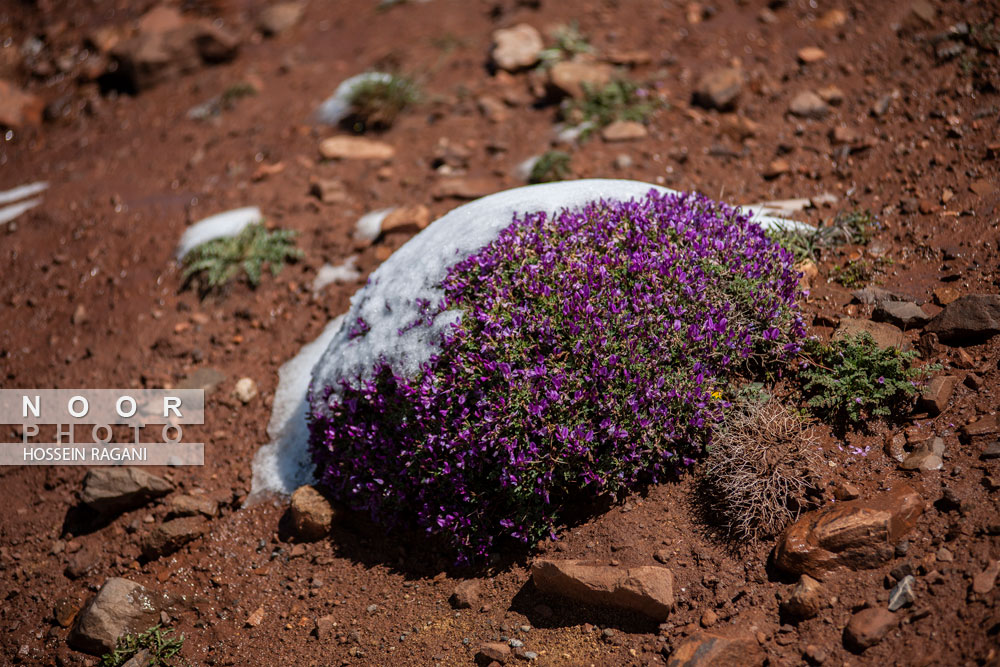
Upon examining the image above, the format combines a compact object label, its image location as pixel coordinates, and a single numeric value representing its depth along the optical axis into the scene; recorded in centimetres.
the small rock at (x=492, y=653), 397
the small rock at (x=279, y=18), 1071
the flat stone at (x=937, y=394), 418
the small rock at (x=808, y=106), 705
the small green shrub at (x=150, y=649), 464
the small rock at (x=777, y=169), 659
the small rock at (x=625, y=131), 731
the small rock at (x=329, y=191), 755
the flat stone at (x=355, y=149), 802
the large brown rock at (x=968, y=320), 439
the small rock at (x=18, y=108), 1023
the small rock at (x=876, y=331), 453
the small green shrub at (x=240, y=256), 698
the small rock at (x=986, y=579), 338
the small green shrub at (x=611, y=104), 756
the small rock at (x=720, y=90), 739
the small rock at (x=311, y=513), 501
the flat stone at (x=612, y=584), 388
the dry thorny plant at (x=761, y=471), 405
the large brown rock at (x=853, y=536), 371
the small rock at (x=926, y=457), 398
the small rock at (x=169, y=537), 524
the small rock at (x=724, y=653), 355
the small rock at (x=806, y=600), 365
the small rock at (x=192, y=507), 542
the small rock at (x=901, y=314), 468
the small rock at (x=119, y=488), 542
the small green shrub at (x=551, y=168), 692
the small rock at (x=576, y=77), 789
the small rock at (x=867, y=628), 344
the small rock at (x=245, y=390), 616
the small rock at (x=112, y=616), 472
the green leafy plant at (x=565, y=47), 852
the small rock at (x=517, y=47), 861
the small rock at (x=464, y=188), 707
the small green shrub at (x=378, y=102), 834
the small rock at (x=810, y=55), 767
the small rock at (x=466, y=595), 435
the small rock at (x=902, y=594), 351
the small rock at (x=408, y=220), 680
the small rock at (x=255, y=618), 476
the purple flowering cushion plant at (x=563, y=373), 421
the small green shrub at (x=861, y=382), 426
